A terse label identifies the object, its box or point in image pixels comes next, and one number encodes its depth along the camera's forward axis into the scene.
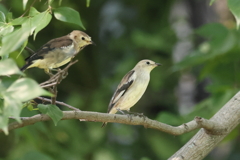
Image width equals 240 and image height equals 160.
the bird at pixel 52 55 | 8.52
